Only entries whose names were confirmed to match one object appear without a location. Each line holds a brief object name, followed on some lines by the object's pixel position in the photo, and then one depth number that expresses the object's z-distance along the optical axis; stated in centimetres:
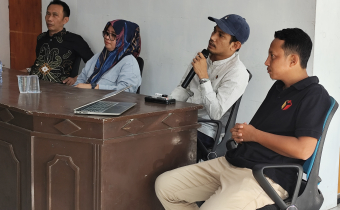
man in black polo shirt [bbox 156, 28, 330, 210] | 157
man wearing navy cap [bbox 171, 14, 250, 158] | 220
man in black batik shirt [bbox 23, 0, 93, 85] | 375
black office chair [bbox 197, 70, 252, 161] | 221
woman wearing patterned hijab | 288
